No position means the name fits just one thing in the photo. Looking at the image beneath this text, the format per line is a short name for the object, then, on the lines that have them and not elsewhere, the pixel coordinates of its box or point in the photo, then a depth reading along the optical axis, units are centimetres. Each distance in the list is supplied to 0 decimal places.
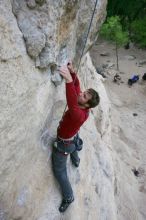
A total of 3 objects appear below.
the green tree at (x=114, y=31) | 973
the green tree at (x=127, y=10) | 1146
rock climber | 240
